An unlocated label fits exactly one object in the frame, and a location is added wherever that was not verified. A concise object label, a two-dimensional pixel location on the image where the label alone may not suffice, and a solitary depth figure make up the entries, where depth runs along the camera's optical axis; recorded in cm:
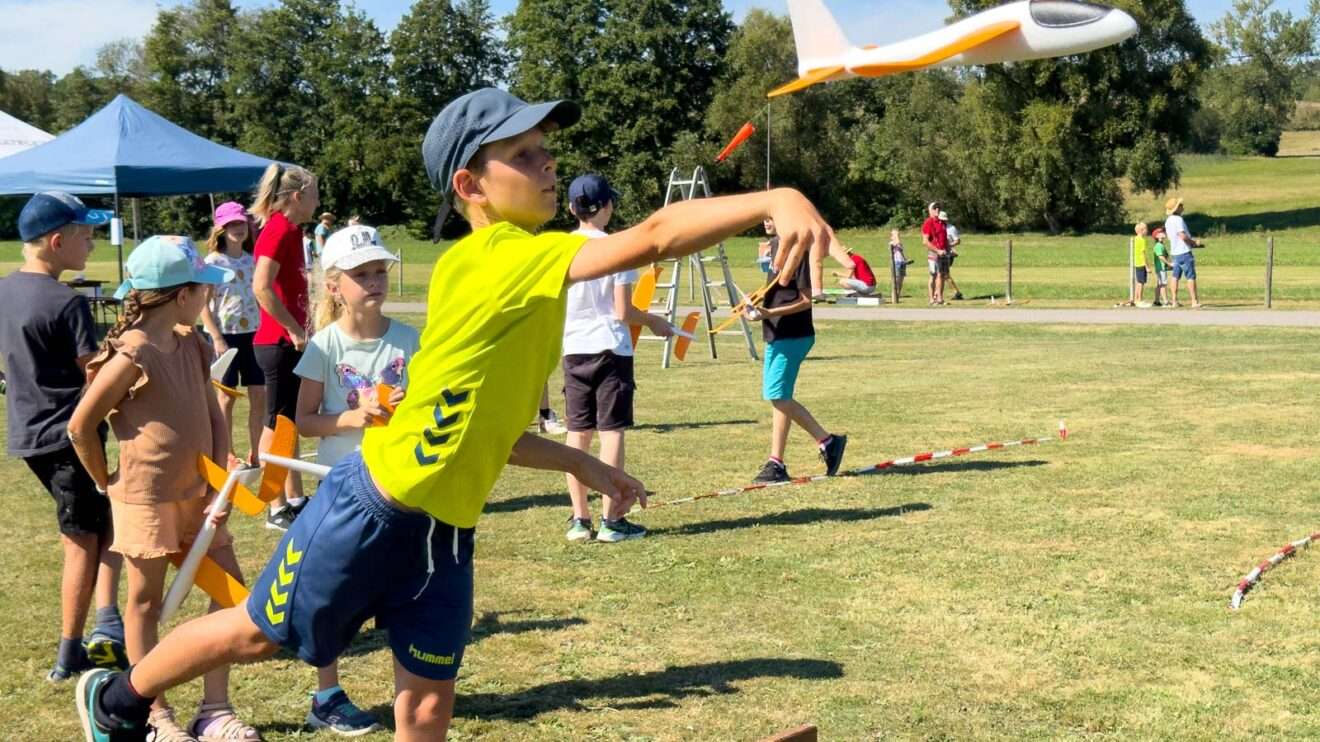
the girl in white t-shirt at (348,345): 498
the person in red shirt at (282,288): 758
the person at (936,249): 2777
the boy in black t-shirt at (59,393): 507
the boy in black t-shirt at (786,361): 895
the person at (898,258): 2897
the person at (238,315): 890
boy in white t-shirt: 737
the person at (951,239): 2817
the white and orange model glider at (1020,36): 1436
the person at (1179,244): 2459
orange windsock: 1498
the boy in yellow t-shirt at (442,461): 303
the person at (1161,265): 2597
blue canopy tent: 1803
